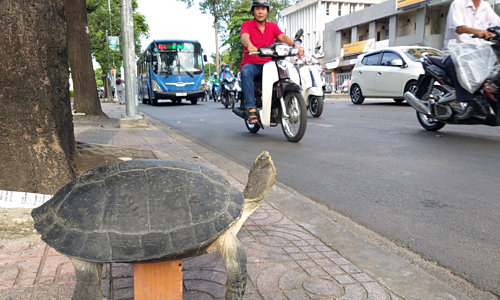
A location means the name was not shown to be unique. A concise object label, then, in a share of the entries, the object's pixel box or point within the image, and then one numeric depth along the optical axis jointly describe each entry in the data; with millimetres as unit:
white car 11281
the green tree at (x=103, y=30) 33812
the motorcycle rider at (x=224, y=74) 17592
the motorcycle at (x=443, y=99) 5316
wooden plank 1629
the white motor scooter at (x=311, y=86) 9805
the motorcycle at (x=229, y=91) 16453
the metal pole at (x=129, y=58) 8211
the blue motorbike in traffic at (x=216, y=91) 24609
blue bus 21016
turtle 1535
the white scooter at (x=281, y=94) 6285
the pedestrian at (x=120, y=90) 24680
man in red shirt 6676
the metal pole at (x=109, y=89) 32938
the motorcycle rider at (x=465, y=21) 5719
